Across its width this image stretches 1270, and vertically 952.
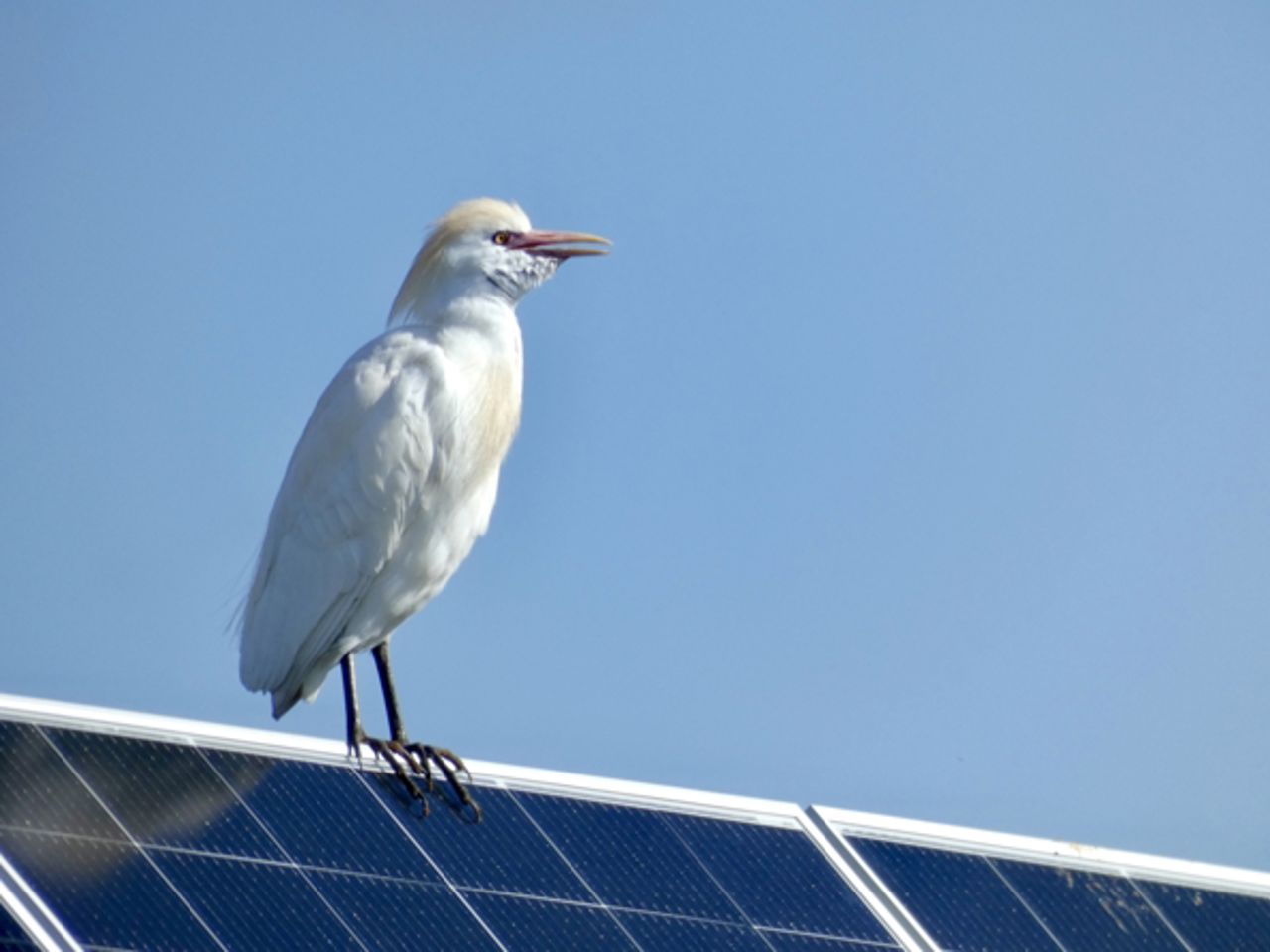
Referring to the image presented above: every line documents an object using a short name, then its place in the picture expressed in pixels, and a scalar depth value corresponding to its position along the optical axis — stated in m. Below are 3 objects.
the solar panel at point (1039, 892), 16.89
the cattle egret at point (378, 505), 17.92
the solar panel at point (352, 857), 14.00
